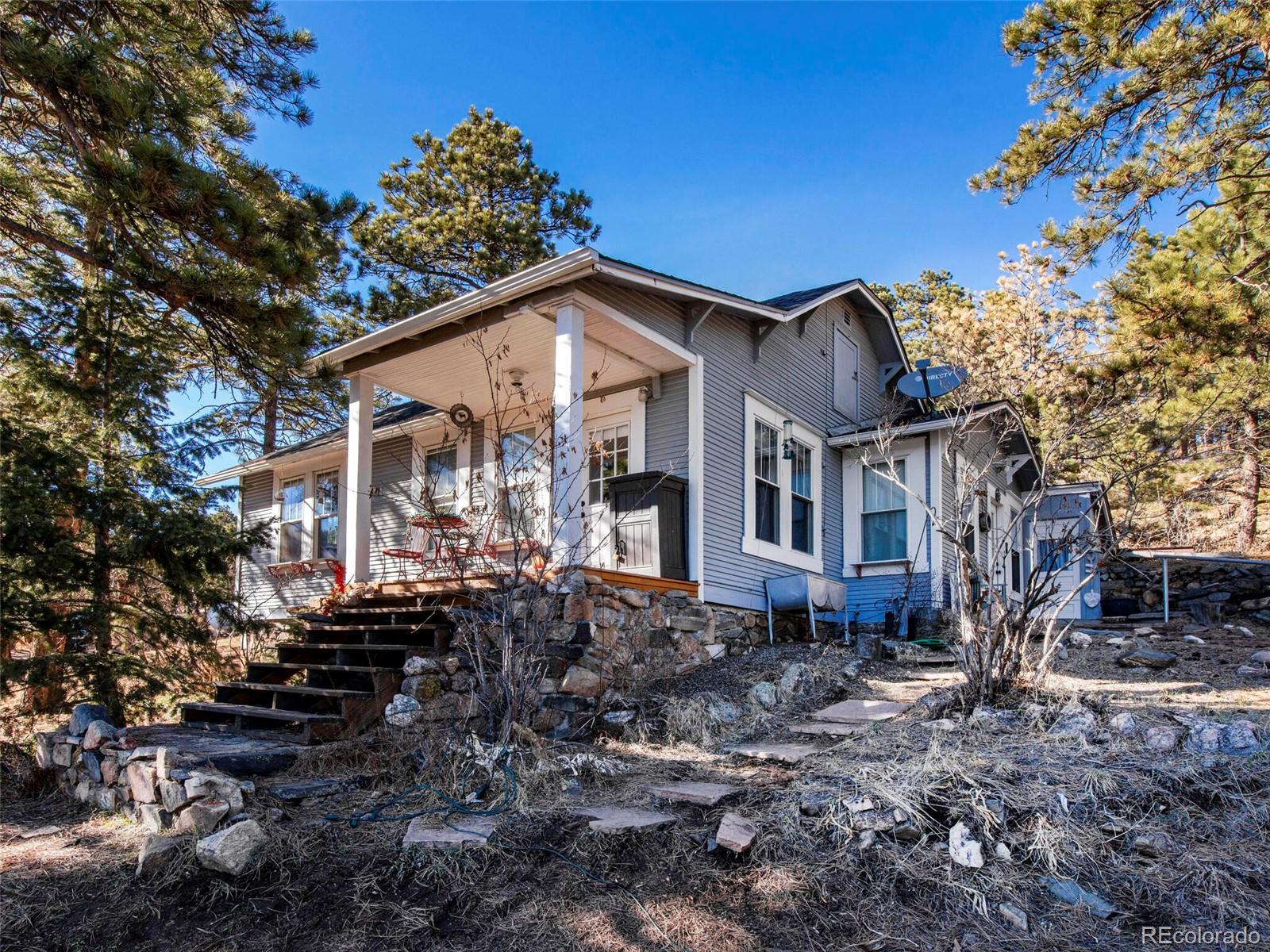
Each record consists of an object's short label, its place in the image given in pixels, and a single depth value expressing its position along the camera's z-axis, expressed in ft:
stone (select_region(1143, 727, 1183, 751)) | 14.20
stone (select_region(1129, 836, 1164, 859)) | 11.48
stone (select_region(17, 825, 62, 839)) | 14.73
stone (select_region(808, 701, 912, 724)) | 18.99
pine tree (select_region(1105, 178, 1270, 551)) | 29.86
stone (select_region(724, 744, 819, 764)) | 15.88
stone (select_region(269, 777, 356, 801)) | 15.08
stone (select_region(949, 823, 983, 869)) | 11.35
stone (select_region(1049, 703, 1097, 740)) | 14.78
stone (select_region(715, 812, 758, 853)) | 11.94
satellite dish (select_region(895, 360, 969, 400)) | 33.86
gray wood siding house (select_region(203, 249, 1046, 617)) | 24.95
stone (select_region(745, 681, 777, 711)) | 21.49
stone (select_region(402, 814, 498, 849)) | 12.26
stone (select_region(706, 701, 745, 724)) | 20.00
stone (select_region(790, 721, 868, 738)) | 17.43
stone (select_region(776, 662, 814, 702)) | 22.16
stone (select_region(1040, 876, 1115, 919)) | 10.46
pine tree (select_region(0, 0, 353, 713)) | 19.66
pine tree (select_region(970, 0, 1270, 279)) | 25.59
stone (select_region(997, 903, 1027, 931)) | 10.28
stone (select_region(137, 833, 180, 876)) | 12.16
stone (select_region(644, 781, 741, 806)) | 13.93
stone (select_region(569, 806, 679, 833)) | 12.64
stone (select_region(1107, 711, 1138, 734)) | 15.17
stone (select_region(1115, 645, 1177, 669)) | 24.27
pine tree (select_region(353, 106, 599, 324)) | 58.75
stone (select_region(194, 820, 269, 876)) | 11.91
